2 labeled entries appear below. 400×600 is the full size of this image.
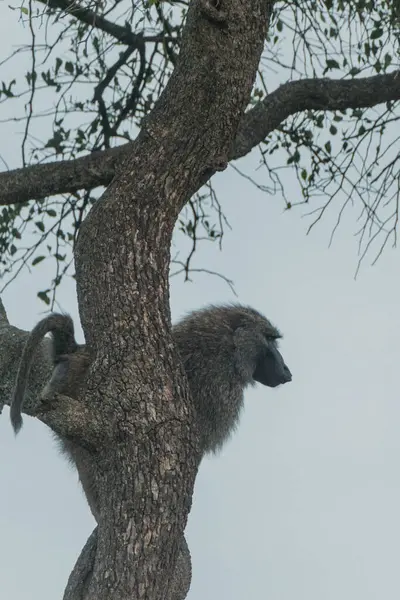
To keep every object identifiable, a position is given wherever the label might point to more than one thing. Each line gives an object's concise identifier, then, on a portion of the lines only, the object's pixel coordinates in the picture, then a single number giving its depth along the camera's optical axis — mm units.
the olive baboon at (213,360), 8773
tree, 7770
